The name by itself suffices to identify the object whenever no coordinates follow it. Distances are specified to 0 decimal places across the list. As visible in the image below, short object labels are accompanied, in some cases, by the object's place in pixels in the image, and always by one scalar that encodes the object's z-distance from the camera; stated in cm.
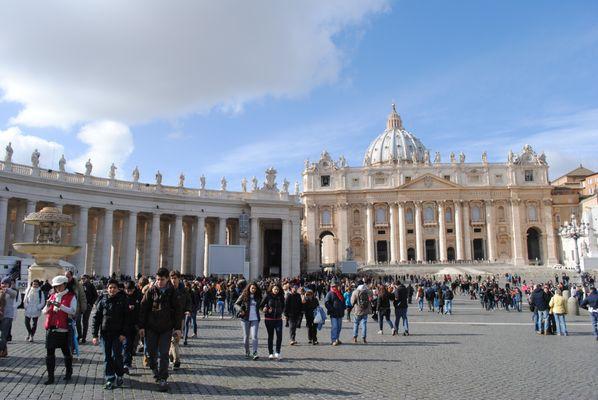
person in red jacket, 862
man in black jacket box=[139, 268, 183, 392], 868
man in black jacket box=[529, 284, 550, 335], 1692
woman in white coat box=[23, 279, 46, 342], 1262
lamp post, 3891
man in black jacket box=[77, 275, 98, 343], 1335
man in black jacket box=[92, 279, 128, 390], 862
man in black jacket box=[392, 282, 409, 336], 1659
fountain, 2056
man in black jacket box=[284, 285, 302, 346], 1452
